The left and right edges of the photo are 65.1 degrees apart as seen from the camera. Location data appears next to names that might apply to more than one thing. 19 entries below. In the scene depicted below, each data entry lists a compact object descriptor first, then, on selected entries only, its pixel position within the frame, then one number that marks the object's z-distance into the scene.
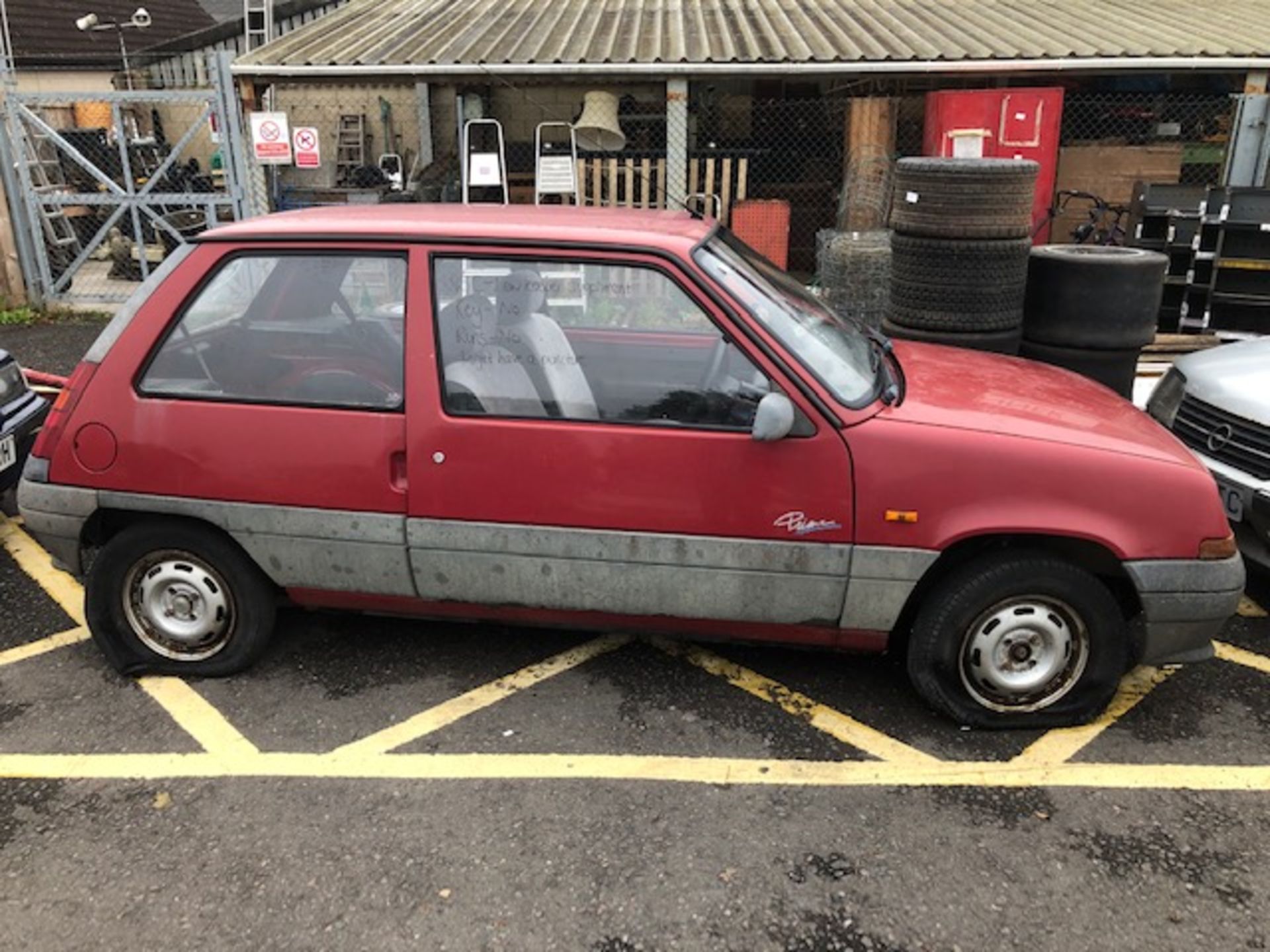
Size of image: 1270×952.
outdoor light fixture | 16.61
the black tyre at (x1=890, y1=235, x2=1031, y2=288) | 5.50
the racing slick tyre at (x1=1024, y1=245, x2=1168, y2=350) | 5.39
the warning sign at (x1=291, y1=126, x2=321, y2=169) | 9.99
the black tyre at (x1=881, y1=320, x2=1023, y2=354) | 5.54
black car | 4.71
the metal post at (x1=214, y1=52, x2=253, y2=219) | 9.43
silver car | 4.17
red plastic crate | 10.35
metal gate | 9.52
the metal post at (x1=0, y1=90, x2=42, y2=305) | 9.65
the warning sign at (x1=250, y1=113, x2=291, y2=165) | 9.30
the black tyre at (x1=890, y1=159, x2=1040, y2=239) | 5.45
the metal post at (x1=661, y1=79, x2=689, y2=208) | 9.54
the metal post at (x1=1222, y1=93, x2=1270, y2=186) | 9.20
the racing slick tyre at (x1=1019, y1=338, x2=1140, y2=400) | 5.54
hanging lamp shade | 11.38
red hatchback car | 3.20
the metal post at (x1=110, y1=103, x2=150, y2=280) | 9.70
